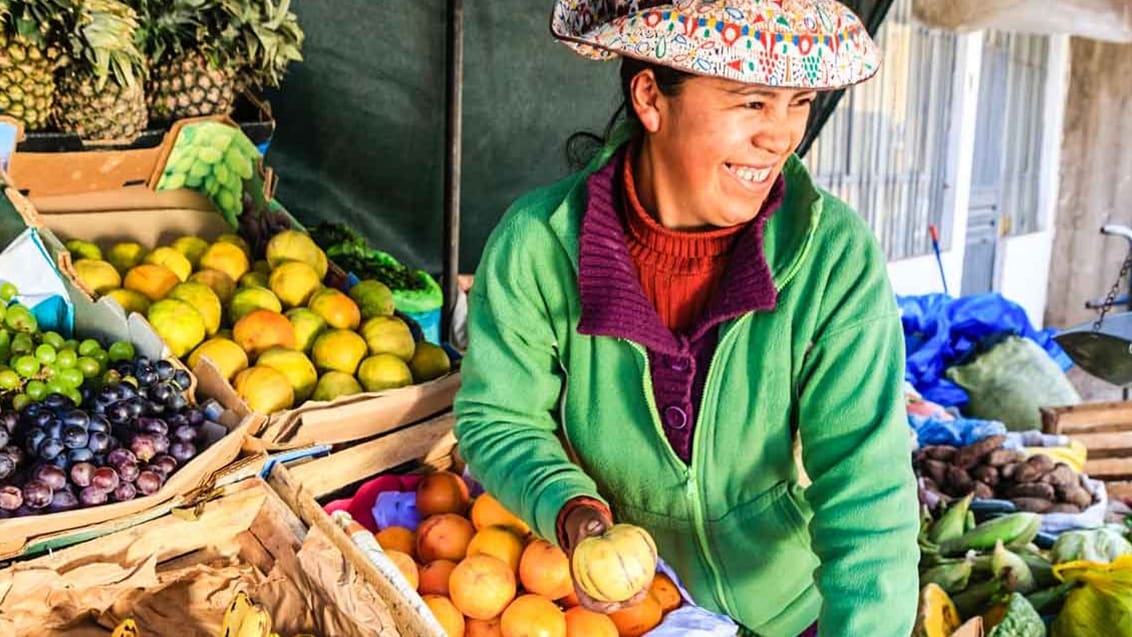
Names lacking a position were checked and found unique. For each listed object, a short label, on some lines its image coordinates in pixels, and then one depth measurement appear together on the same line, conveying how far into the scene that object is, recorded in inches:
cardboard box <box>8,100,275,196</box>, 111.6
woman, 59.8
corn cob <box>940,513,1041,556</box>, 139.6
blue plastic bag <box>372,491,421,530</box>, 93.5
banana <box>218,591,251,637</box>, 67.3
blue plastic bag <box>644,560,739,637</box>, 73.4
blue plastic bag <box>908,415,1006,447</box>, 177.3
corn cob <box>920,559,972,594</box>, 127.9
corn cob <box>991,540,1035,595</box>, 127.7
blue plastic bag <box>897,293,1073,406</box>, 232.1
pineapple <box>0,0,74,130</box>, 107.7
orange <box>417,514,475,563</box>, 86.0
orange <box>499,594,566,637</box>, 75.6
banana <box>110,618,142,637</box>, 69.3
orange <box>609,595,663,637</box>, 77.0
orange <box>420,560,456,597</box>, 81.7
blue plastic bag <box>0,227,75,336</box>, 94.8
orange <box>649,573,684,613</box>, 77.1
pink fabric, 94.8
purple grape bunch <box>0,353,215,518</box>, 74.4
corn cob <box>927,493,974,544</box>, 142.0
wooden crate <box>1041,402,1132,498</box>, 187.8
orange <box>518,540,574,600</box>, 79.5
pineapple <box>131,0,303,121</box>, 122.1
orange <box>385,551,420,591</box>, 80.6
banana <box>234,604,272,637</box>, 65.4
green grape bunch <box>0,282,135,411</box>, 82.3
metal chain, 163.4
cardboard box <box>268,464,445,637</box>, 71.7
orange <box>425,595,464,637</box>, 77.4
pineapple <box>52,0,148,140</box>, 109.2
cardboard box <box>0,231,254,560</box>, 72.4
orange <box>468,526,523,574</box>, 82.6
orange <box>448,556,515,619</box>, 77.7
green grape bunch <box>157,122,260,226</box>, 123.3
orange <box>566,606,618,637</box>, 77.3
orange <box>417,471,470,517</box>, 93.0
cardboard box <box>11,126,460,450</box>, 91.7
